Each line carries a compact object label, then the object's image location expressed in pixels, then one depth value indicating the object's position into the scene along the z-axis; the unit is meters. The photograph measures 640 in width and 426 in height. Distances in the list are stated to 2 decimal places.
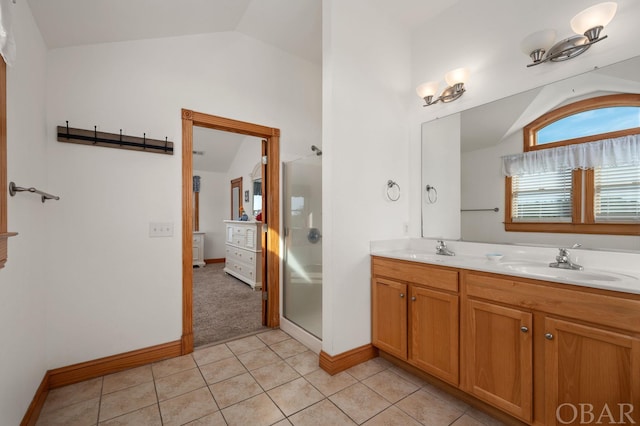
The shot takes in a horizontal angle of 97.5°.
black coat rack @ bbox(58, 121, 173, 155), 1.97
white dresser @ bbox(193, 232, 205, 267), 6.22
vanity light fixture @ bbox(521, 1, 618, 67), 1.54
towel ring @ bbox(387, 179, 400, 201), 2.48
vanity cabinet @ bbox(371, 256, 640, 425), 1.19
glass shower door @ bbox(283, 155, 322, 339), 2.62
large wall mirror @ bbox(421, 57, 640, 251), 1.64
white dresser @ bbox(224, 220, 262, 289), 4.47
